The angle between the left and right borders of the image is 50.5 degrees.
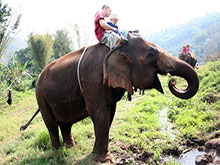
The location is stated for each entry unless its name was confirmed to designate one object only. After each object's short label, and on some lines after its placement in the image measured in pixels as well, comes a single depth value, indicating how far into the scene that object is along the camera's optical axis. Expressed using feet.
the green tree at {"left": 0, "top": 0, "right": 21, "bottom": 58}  22.80
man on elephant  12.48
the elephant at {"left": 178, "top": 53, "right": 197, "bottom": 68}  38.23
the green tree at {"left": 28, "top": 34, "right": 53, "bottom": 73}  82.12
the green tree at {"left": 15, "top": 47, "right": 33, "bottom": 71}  128.92
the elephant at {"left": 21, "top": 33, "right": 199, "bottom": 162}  11.40
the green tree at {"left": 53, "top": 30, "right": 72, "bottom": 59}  111.34
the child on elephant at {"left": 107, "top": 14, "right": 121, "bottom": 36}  13.24
